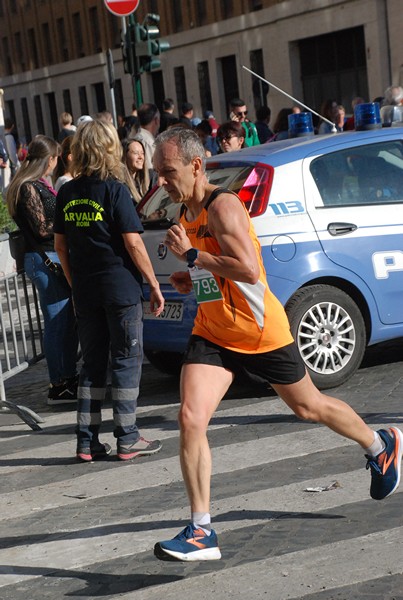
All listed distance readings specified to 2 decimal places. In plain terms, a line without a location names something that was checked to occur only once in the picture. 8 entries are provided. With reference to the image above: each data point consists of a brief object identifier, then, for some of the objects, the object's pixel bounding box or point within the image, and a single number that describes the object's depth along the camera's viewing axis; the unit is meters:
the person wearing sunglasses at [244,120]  15.54
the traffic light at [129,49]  18.66
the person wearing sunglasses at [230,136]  12.19
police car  7.84
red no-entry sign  17.00
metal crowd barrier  7.92
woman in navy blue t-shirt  6.69
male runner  4.93
